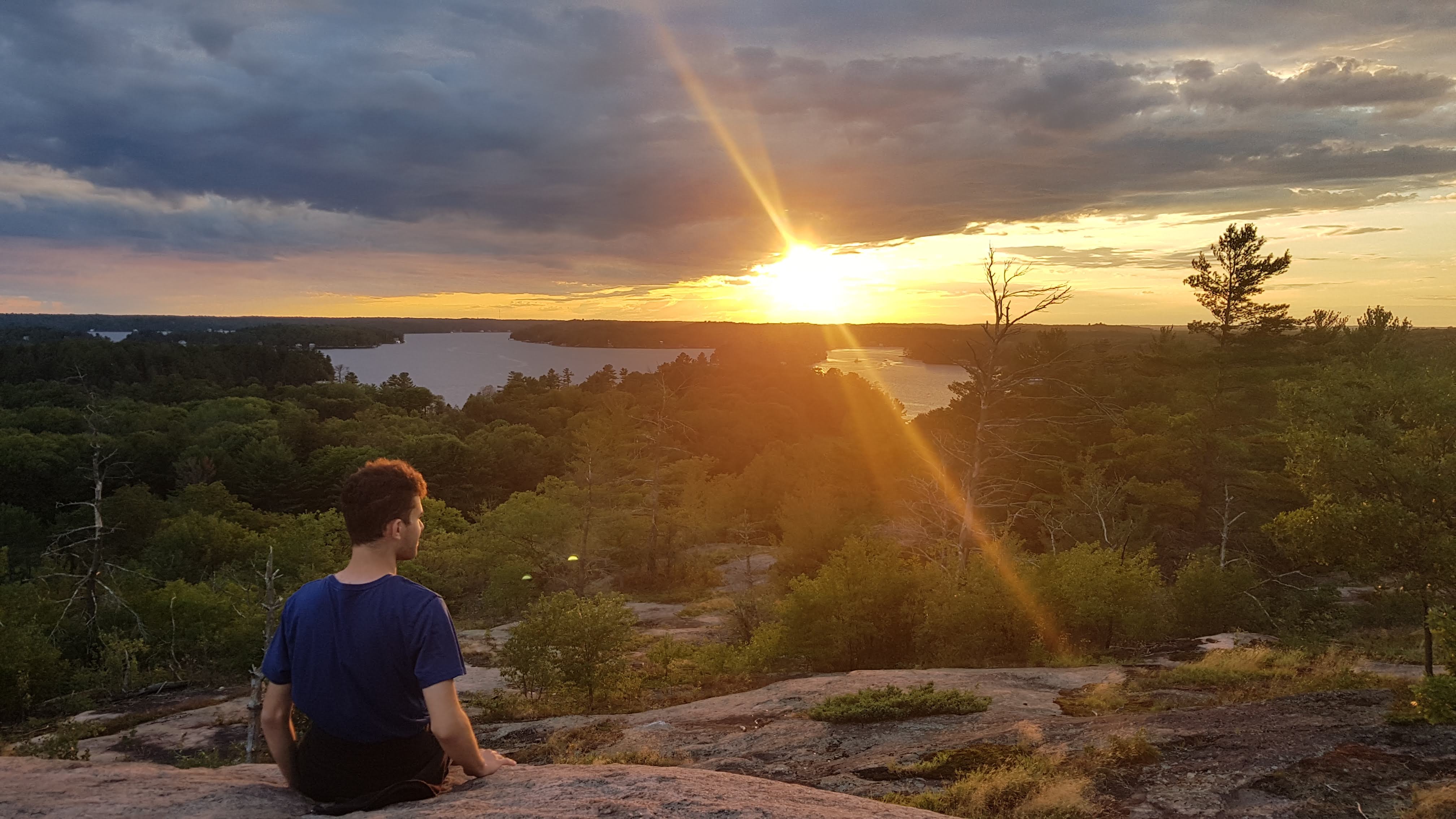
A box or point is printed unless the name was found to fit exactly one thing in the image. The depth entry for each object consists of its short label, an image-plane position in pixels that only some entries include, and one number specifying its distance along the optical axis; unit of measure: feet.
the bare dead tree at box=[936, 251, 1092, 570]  56.59
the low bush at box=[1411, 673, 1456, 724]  23.81
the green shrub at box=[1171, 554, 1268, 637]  69.41
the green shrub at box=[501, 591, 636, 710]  46.83
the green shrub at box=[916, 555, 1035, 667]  52.16
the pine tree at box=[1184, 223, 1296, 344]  125.49
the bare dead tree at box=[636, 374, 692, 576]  119.44
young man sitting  11.27
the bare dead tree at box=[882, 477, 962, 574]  60.80
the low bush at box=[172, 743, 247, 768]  39.42
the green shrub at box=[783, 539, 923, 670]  54.19
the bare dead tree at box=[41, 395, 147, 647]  56.75
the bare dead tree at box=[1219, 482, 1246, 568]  85.40
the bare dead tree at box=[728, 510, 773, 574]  137.39
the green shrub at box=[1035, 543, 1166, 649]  56.24
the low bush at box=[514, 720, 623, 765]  31.07
